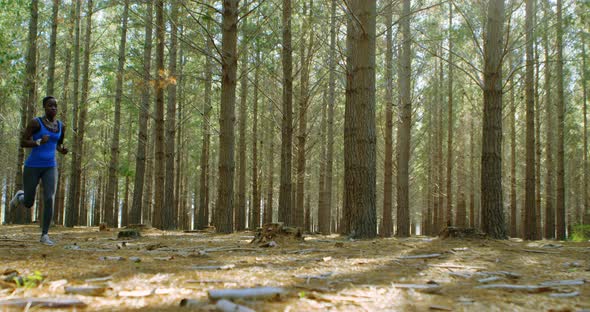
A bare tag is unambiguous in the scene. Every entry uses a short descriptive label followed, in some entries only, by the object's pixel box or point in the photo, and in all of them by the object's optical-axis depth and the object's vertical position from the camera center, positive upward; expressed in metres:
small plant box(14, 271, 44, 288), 2.61 -0.65
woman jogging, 5.25 +0.20
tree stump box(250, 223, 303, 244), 6.12 -0.80
